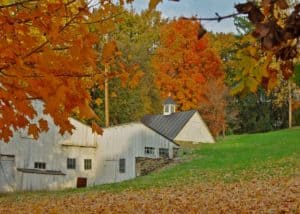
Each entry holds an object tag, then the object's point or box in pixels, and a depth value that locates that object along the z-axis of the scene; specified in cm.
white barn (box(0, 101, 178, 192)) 3112
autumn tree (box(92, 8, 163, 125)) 4988
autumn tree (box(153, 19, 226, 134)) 5375
